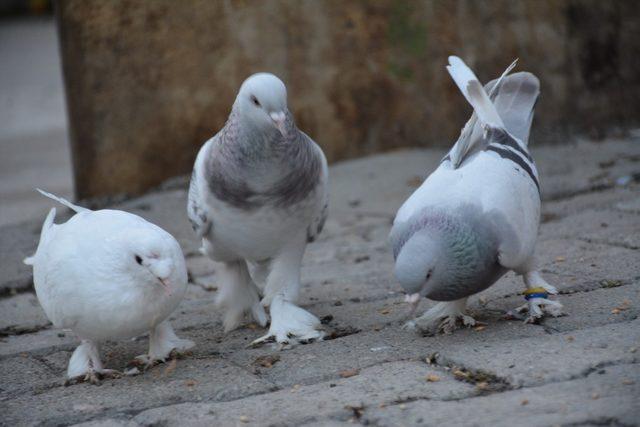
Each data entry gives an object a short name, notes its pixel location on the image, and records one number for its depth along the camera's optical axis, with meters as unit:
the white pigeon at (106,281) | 6.20
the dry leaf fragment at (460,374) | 5.87
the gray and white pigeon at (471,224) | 6.18
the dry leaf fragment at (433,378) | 5.83
